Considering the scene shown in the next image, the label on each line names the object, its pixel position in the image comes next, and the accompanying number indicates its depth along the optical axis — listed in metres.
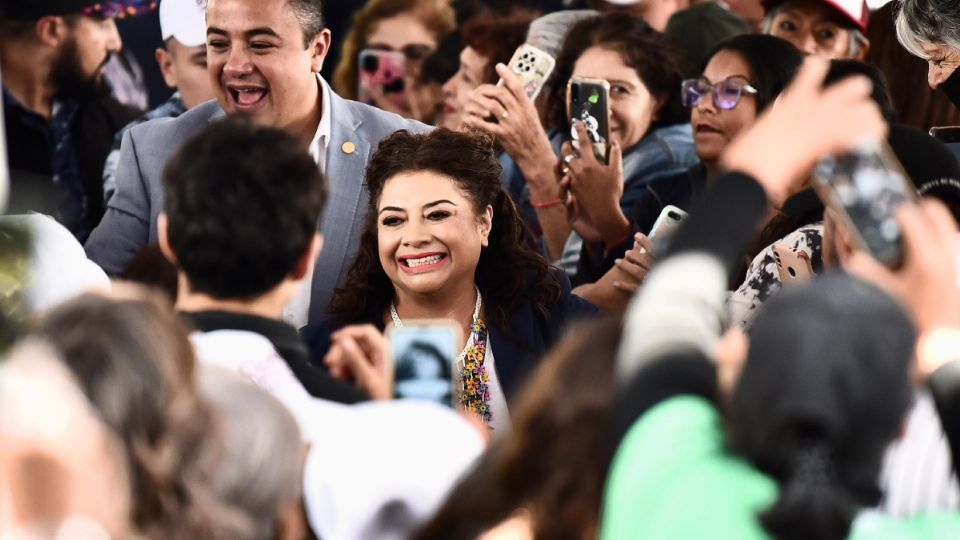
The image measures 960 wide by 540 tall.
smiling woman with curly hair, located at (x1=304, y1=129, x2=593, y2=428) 7.11
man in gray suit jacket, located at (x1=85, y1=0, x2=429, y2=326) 7.66
